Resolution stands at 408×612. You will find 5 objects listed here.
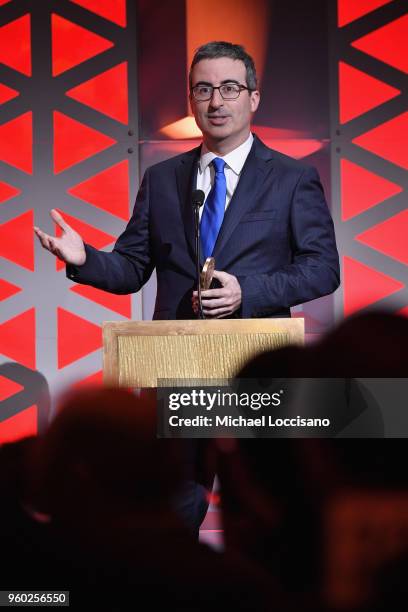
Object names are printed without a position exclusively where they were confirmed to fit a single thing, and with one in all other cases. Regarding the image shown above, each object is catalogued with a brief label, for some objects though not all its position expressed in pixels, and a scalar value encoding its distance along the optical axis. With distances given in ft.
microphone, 25.21
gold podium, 24.39
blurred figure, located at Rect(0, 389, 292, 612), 22.91
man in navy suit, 25.70
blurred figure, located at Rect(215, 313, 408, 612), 23.48
